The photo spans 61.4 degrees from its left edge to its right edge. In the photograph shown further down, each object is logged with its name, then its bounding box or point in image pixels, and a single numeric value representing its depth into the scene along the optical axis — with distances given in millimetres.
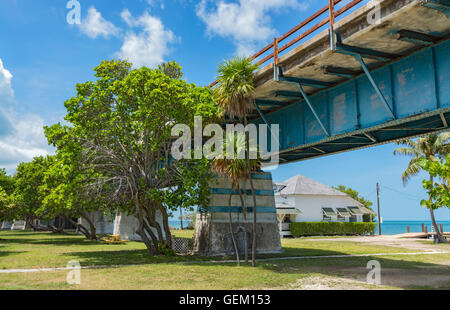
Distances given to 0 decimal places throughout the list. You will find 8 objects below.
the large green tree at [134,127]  18844
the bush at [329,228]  47969
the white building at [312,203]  53812
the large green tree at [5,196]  27281
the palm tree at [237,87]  17234
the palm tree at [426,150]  38000
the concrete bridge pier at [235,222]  22516
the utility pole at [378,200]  56062
